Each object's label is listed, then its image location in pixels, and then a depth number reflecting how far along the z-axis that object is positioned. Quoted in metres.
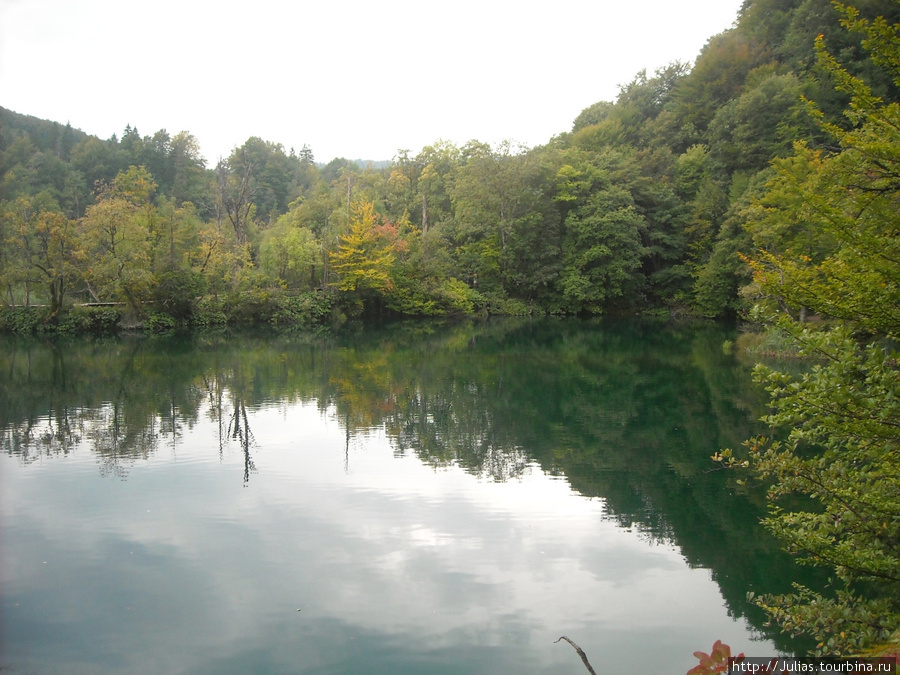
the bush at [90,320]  30.72
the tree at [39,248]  28.45
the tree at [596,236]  42.00
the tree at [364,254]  37.22
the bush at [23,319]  30.06
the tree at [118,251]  30.34
